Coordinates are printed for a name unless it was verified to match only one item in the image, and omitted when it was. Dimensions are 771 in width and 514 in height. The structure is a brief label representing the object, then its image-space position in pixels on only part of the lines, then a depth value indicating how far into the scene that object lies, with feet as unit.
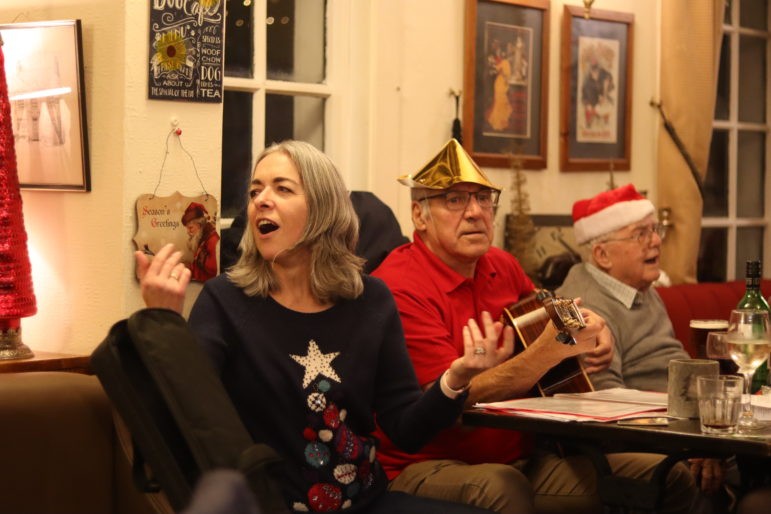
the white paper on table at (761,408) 8.76
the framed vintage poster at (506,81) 14.10
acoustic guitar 10.00
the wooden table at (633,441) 7.79
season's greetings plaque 9.45
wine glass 9.16
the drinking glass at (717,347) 9.69
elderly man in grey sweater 12.03
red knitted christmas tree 9.14
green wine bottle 10.48
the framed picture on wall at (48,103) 9.65
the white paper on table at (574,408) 8.50
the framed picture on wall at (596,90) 15.55
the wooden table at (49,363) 9.07
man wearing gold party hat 9.31
